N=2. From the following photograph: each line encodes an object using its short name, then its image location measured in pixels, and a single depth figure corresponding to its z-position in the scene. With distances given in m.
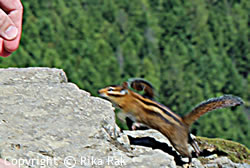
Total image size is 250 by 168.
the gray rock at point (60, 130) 2.11
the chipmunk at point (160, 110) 2.24
